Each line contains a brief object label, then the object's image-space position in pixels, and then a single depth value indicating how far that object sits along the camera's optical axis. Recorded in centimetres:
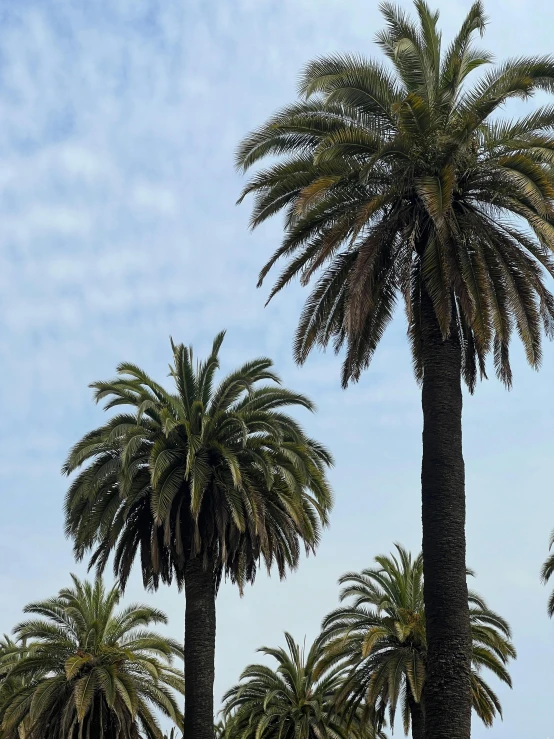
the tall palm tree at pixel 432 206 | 2066
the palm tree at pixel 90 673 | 3456
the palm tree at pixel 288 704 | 4269
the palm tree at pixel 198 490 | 3092
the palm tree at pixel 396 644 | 3541
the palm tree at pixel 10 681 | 3579
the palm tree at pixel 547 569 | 4395
